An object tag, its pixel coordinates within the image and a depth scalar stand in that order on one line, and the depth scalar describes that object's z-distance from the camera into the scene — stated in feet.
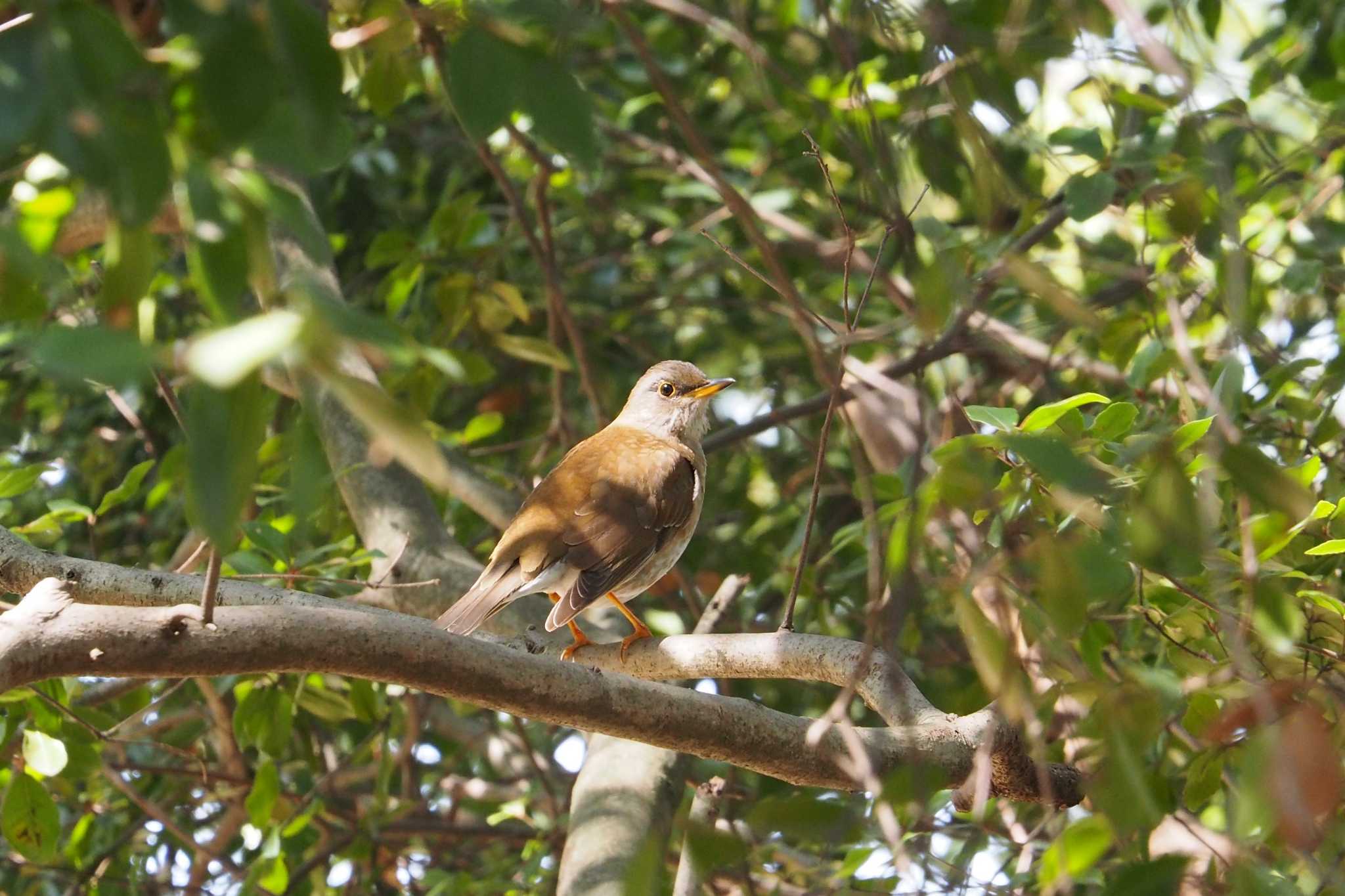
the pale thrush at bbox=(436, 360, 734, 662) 28.14
